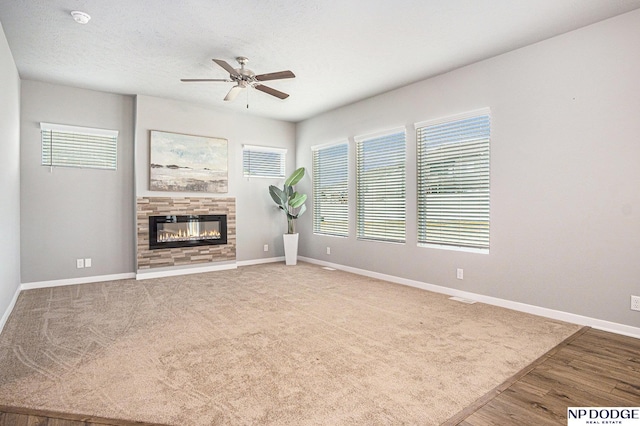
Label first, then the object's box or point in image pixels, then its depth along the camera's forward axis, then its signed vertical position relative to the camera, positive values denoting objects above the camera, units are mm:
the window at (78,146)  5000 +980
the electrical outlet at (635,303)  3061 -812
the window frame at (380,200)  5176 +191
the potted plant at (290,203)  6723 +165
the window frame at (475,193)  4152 +241
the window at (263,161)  6828 +1029
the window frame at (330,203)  6238 +171
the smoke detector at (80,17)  3107 +1789
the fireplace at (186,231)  5688 -345
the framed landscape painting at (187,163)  5676 +836
